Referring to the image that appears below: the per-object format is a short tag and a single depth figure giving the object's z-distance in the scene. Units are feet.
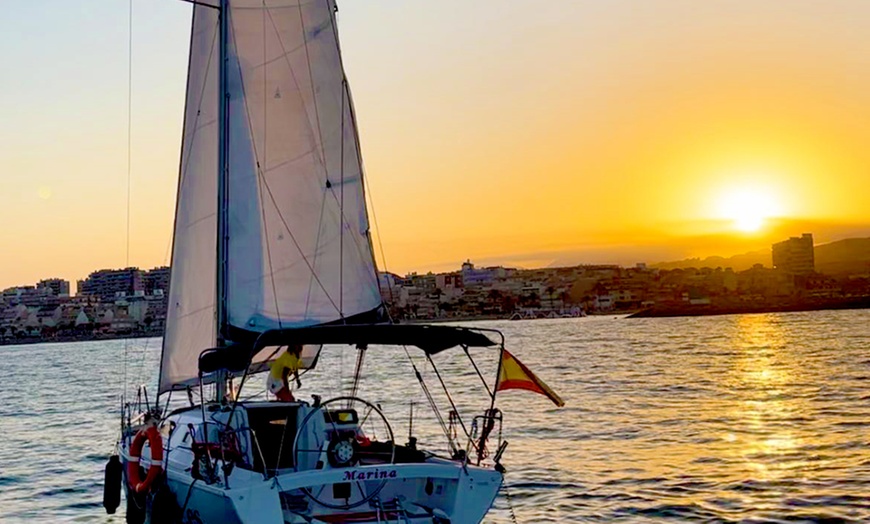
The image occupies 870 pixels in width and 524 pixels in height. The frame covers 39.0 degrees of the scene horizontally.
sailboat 51.31
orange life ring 52.26
